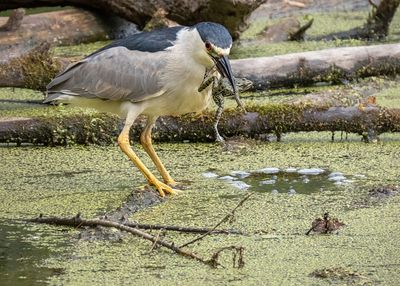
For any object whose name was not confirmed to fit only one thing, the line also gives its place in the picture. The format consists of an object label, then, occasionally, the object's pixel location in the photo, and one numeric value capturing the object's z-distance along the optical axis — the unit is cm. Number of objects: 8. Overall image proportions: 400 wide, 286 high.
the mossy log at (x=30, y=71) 1587
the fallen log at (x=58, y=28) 1983
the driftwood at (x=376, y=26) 2125
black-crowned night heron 1206
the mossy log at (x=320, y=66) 1691
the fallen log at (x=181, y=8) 1973
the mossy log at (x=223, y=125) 1446
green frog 1230
